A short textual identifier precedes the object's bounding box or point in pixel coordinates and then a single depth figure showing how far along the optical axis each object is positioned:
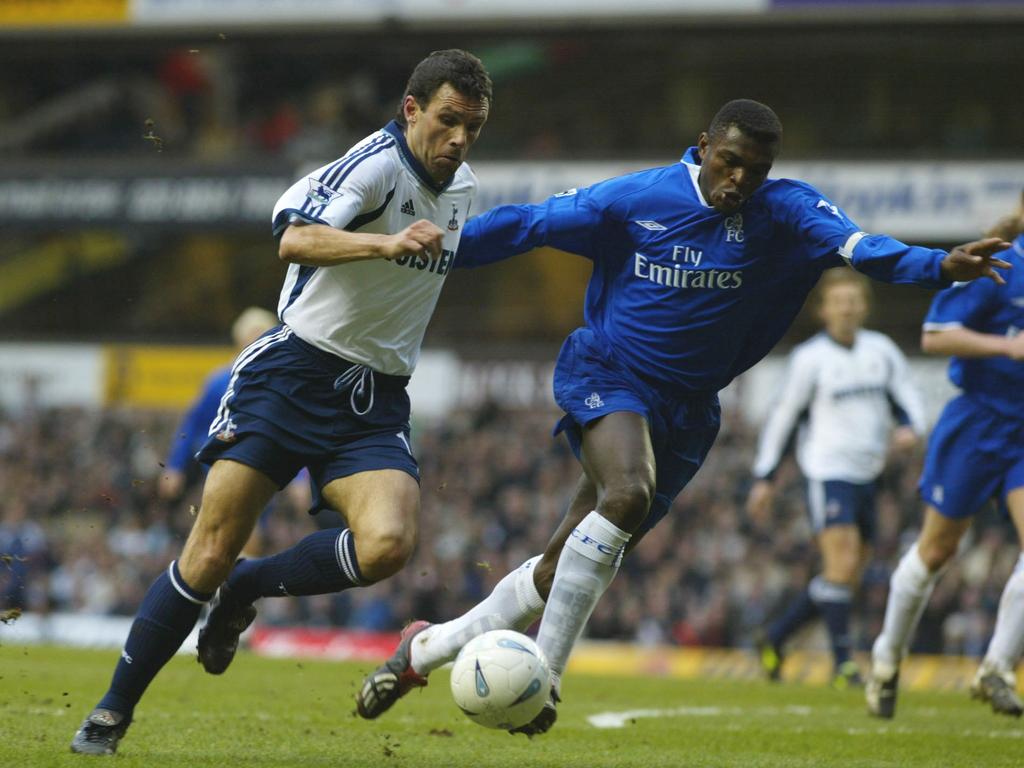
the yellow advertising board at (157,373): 48.75
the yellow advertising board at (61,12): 48.53
